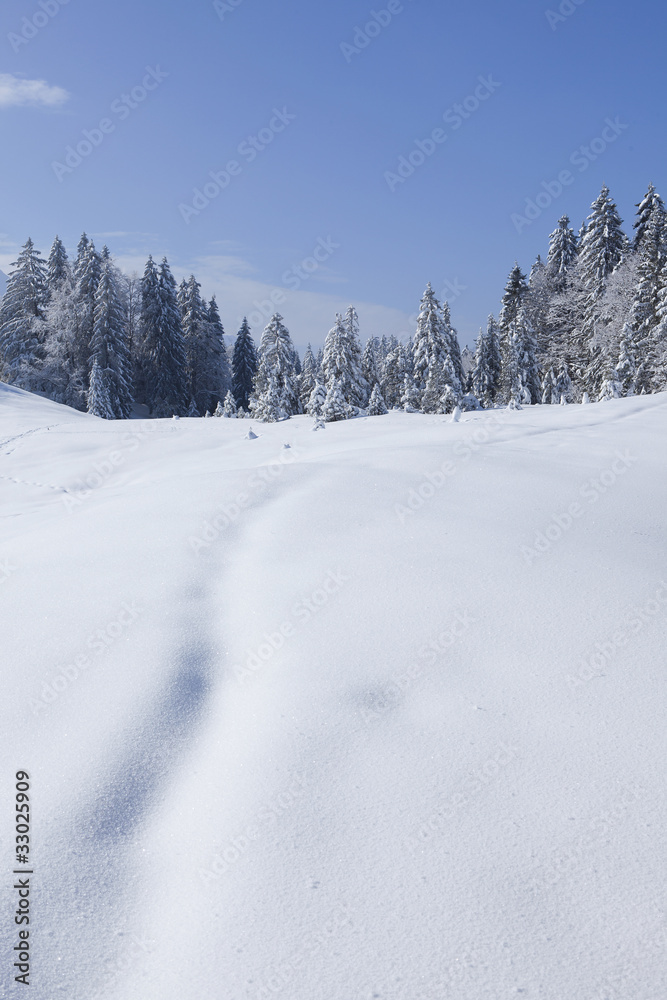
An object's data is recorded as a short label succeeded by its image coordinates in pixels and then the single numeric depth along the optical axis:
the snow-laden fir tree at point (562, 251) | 40.91
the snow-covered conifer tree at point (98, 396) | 35.44
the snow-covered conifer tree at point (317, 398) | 26.33
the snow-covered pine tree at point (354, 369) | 31.62
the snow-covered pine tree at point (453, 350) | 35.19
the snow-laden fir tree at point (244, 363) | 48.84
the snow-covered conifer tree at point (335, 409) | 24.52
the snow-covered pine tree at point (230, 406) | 33.44
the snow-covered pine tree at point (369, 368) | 44.46
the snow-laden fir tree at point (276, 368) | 33.00
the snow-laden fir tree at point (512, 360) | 34.38
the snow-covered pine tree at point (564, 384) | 35.19
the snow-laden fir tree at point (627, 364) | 27.72
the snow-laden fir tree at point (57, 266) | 42.34
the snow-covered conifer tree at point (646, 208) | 33.11
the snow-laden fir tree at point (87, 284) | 38.78
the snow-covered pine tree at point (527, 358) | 34.38
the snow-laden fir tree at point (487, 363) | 43.19
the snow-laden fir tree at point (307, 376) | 44.72
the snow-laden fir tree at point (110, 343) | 37.28
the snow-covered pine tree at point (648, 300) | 26.69
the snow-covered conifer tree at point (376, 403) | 32.72
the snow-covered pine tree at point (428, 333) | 36.06
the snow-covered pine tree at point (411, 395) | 38.81
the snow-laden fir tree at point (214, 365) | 45.75
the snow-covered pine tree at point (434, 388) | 35.53
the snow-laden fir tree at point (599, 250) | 34.06
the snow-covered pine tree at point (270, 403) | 30.78
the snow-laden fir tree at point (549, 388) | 35.50
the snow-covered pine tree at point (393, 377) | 45.38
